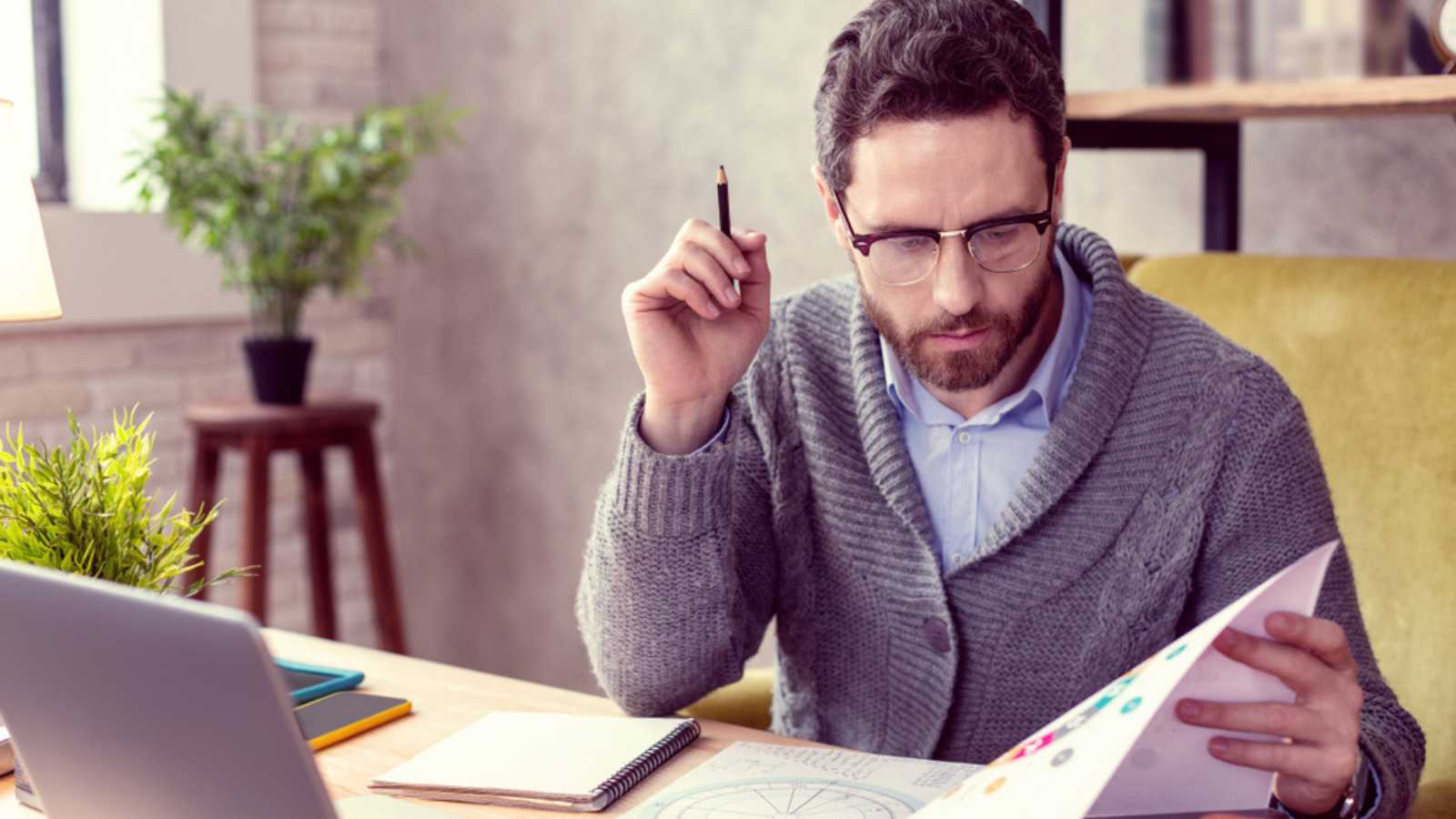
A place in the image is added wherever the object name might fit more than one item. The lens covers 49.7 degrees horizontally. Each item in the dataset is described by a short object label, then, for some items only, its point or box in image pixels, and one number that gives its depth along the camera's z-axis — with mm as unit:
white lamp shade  1286
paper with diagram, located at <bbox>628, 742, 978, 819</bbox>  1010
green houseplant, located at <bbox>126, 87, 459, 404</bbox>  2596
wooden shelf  1467
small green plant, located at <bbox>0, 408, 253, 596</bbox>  1097
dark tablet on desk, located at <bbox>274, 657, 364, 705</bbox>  1264
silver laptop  731
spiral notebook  1048
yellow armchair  1454
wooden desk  1091
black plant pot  2701
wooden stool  2645
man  1269
